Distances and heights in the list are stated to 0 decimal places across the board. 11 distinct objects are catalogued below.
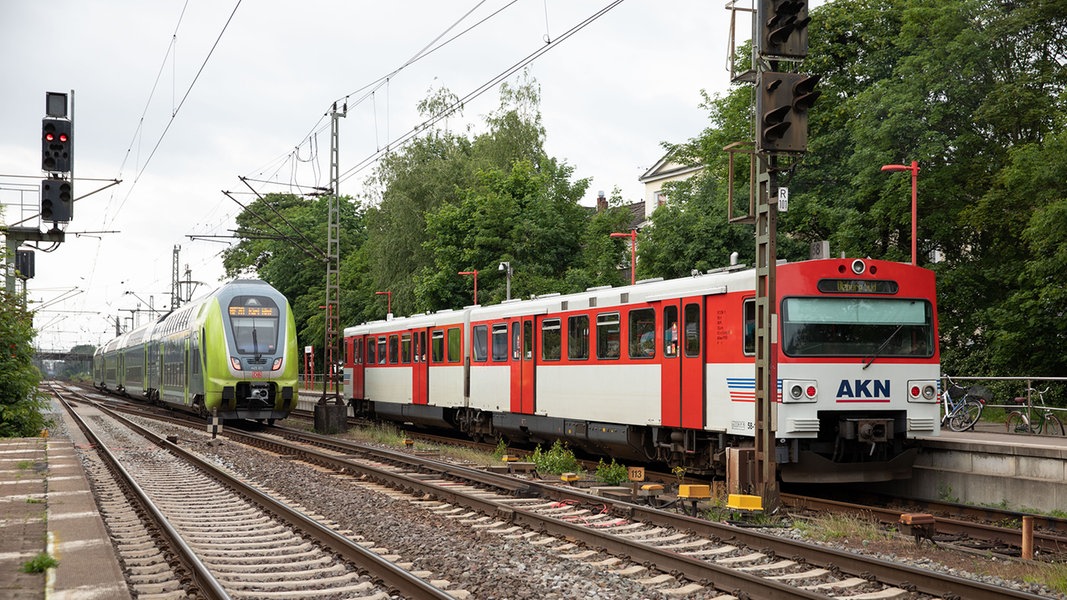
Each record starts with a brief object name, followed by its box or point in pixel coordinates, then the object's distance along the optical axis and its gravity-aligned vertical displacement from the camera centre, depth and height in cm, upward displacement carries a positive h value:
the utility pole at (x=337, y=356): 2877 -2
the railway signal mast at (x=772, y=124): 1266 +265
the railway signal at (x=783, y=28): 1266 +374
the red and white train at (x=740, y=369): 1369 -18
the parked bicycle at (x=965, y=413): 2111 -109
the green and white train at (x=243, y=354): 2795 +9
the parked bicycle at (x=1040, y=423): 1961 -120
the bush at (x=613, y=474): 1606 -171
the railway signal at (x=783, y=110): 1266 +282
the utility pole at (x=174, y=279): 6538 +485
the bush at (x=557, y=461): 1758 -167
